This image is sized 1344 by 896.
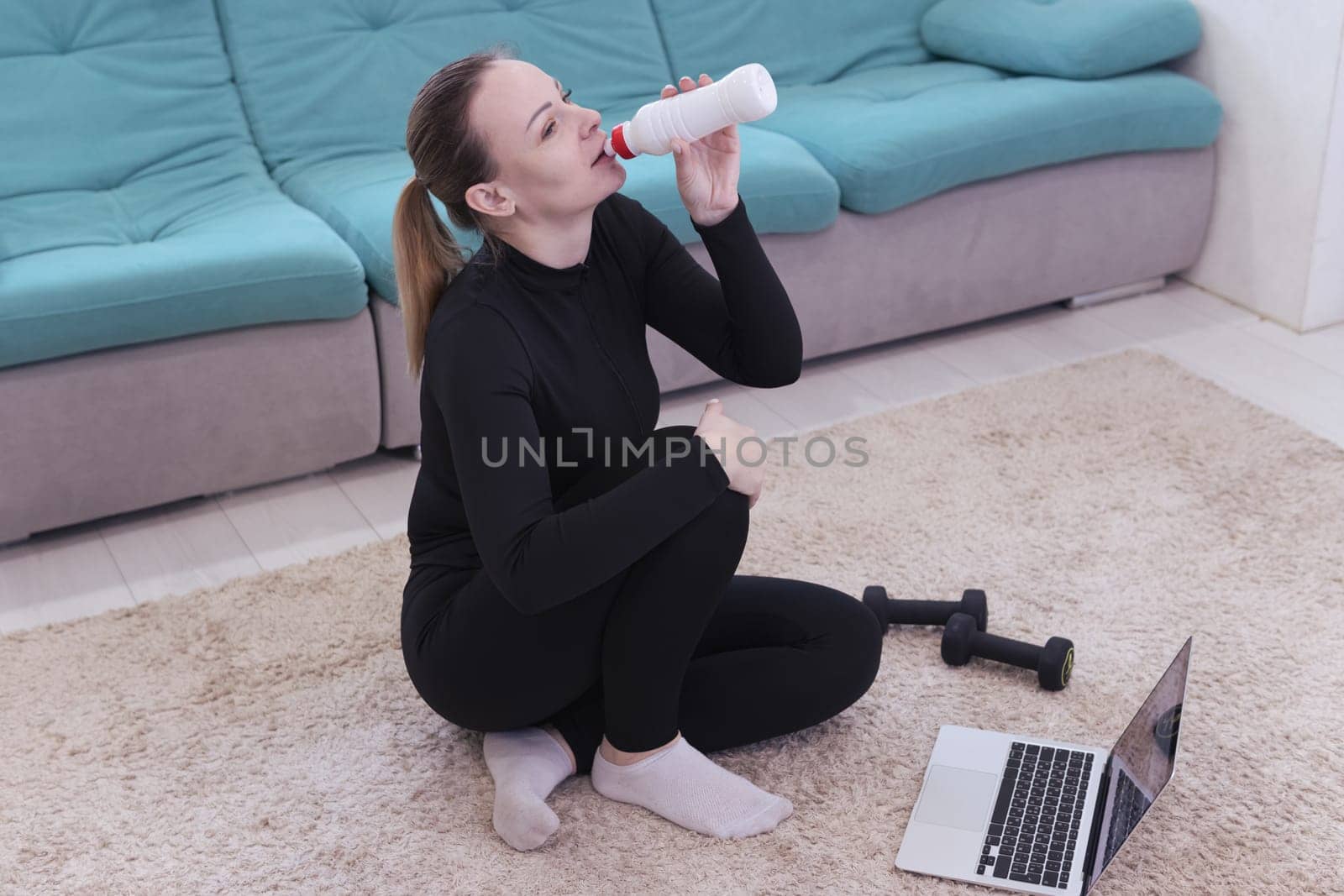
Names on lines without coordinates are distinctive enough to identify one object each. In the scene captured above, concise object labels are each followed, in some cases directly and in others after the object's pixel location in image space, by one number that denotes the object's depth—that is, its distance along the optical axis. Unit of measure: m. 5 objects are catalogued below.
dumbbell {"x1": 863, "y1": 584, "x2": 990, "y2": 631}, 1.89
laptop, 1.42
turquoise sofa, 2.16
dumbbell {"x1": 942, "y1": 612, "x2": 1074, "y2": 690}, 1.77
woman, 1.40
